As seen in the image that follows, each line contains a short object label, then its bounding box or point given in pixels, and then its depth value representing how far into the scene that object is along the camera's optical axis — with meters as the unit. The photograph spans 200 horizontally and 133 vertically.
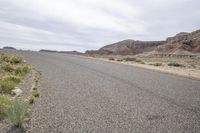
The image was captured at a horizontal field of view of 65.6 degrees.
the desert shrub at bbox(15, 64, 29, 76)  10.83
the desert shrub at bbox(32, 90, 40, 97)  6.25
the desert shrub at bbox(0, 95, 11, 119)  4.59
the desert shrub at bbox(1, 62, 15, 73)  11.69
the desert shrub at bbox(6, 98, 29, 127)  4.08
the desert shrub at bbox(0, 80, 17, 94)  6.83
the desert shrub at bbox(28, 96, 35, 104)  5.56
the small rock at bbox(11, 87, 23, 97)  6.54
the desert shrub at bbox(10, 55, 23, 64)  17.11
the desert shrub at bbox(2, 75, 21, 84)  8.44
